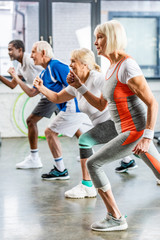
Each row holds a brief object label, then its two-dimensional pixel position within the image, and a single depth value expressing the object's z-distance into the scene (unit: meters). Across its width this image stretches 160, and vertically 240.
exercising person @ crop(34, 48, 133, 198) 3.25
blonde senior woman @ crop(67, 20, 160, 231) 2.42
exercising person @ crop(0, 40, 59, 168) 4.58
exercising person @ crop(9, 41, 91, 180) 4.04
